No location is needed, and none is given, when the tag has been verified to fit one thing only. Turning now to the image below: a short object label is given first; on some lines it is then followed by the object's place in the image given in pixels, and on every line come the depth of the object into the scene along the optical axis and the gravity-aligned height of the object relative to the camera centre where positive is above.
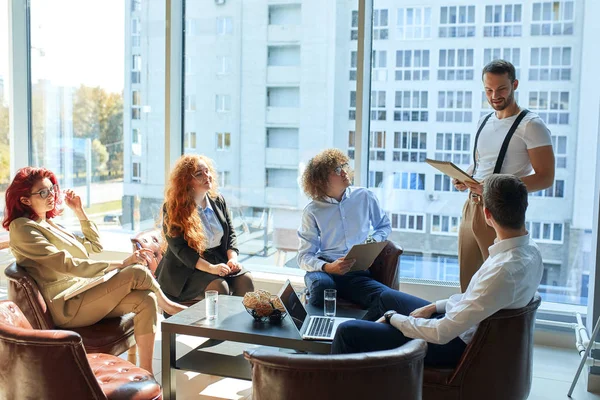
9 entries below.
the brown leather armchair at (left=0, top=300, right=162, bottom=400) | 2.30 -0.86
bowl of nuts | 3.10 -0.84
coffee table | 2.92 -0.94
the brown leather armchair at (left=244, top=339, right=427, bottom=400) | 1.95 -0.74
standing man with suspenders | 3.44 -0.08
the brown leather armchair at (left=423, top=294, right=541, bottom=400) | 2.49 -0.88
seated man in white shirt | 2.46 -0.61
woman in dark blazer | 4.02 -0.69
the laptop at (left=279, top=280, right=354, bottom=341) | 2.94 -0.91
